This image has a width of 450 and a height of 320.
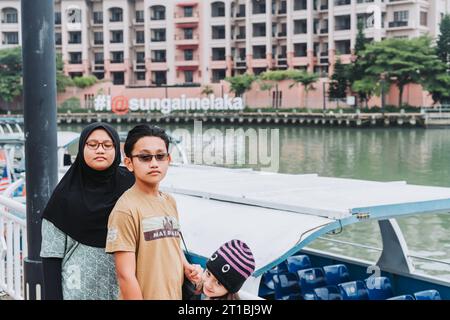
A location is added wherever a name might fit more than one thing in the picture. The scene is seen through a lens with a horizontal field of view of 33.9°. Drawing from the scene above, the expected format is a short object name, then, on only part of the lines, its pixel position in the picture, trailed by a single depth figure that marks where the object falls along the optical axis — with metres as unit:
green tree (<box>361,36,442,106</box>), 58.69
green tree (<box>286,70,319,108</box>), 66.06
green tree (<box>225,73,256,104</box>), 69.25
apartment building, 66.81
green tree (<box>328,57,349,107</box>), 63.50
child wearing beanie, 3.19
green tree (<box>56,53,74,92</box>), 73.81
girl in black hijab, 3.52
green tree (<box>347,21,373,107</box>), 61.01
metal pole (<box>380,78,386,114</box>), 61.47
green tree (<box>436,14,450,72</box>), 59.84
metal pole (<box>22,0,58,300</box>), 4.68
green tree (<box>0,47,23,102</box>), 73.25
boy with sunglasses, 3.26
